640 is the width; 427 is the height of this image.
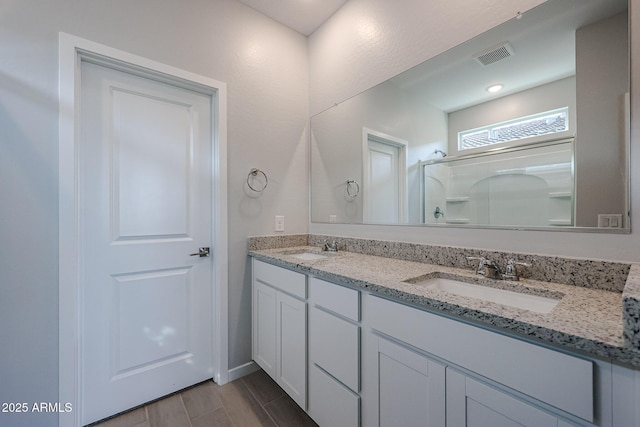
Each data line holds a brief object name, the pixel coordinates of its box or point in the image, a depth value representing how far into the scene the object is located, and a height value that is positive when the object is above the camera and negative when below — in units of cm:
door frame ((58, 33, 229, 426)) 132 +4
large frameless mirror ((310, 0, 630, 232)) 96 +39
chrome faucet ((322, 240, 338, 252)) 196 -24
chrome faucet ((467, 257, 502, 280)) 112 -24
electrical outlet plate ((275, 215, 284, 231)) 212 -7
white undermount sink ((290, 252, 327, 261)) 198 -31
